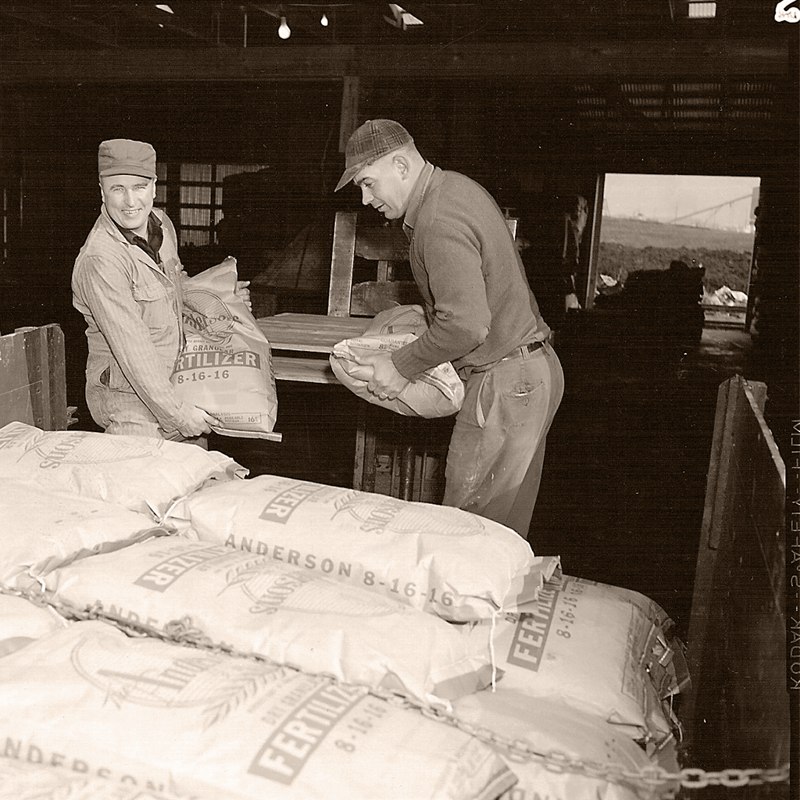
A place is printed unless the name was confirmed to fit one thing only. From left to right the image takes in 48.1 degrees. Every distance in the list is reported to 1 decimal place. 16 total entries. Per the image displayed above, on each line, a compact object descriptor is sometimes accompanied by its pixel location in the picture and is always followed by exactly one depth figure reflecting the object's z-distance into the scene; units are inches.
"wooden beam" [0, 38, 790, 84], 203.6
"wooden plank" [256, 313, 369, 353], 168.6
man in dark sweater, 123.6
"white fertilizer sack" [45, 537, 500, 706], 76.2
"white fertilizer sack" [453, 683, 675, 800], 71.9
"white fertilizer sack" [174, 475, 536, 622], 89.4
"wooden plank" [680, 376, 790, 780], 69.5
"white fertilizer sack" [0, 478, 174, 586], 88.4
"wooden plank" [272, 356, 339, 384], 170.2
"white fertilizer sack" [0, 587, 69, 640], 79.7
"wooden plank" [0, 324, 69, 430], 132.2
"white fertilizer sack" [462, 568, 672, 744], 84.2
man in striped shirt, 127.4
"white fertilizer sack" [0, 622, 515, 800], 62.9
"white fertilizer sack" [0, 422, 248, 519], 103.5
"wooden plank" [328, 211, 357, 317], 216.8
